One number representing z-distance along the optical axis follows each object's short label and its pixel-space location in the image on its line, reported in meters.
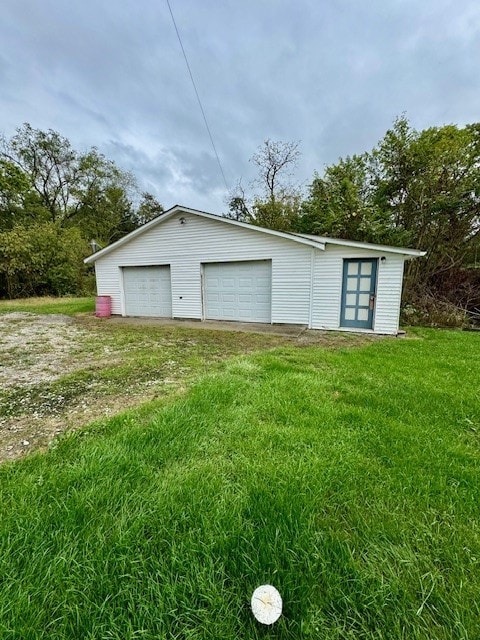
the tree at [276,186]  18.81
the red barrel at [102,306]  10.59
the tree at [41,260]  16.19
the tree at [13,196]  18.31
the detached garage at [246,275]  7.61
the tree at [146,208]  30.86
